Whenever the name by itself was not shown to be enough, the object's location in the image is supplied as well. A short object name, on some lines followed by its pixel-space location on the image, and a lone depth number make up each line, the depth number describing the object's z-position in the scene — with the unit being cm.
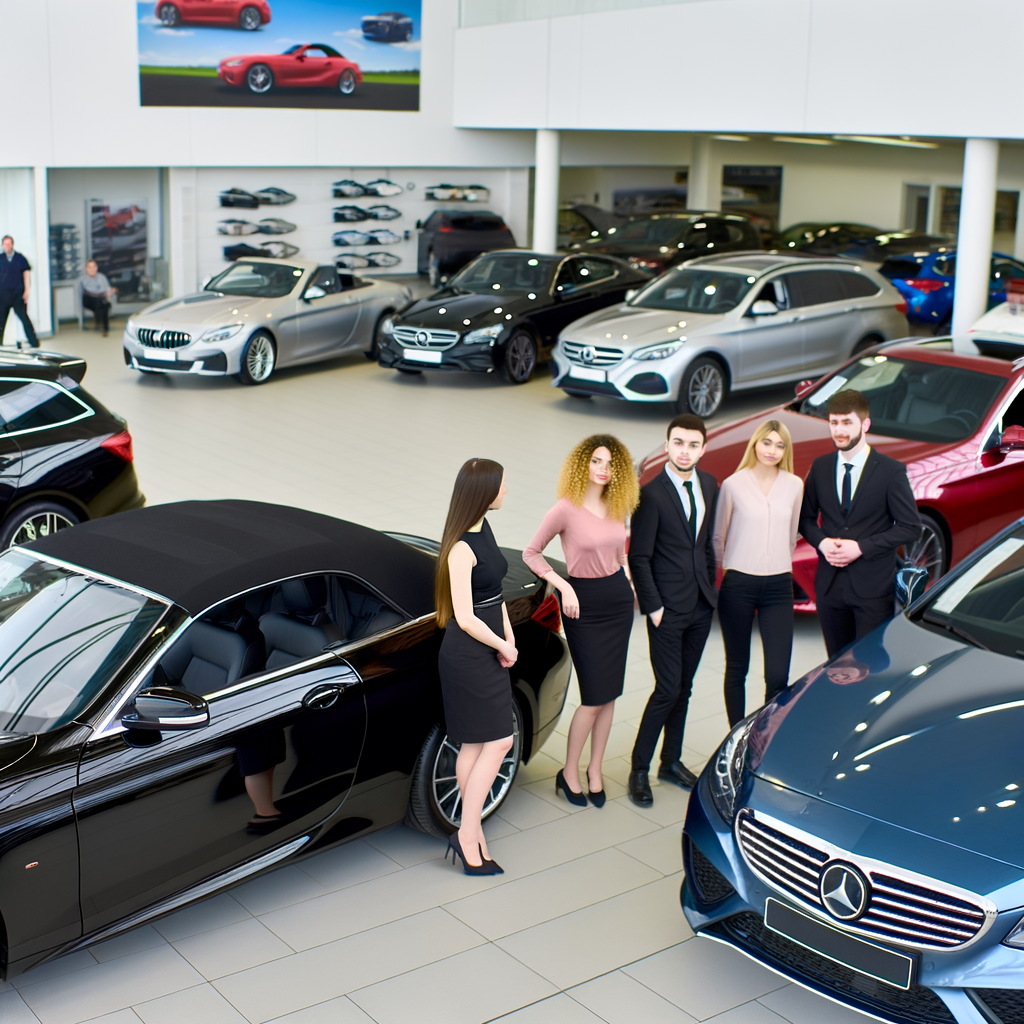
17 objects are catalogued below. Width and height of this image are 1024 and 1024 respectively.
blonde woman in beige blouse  573
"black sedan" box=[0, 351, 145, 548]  791
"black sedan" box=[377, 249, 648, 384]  1573
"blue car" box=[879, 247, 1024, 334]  1952
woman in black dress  491
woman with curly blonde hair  541
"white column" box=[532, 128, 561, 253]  2052
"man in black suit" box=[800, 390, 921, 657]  595
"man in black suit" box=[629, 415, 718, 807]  555
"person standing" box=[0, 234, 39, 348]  1650
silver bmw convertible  1523
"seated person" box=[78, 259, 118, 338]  1919
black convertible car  416
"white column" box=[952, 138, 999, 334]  1497
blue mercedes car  371
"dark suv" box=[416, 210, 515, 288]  2273
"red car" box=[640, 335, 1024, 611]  807
